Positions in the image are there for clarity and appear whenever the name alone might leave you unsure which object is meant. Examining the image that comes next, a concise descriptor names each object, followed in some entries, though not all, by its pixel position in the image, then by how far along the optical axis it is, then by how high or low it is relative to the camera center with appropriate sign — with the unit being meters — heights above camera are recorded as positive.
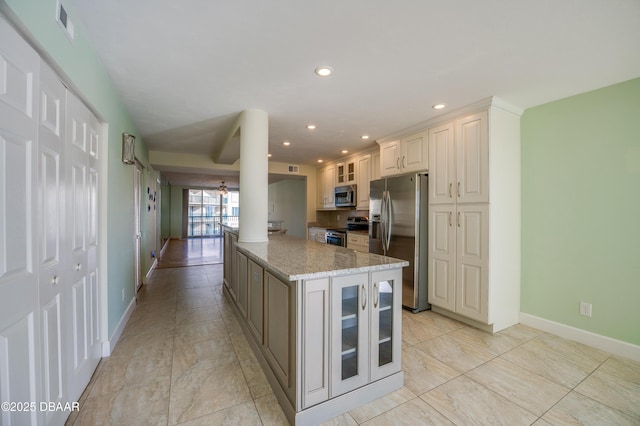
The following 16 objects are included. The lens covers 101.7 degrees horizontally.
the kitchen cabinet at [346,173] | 5.27 +0.84
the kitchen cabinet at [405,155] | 3.44 +0.82
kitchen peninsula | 1.53 -0.77
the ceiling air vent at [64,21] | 1.38 +1.05
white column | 2.97 +0.38
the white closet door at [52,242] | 1.29 -0.16
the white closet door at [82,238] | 1.63 -0.18
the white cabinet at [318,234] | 5.69 -0.49
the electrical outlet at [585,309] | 2.50 -0.93
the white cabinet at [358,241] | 4.47 -0.51
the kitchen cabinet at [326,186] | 5.91 +0.62
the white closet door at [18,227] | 1.00 -0.06
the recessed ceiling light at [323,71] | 2.12 +1.17
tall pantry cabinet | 2.74 -0.03
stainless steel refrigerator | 3.33 -0.22
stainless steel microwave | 5.20 +0.35
